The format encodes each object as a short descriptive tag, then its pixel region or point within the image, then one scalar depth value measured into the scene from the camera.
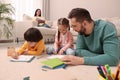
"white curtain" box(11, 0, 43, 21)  4.66
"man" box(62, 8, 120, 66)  1.50
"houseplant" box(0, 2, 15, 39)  2.79
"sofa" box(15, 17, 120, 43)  3.79
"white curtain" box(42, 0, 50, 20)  5.04
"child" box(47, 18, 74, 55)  2.42
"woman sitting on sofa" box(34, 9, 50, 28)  4.08
